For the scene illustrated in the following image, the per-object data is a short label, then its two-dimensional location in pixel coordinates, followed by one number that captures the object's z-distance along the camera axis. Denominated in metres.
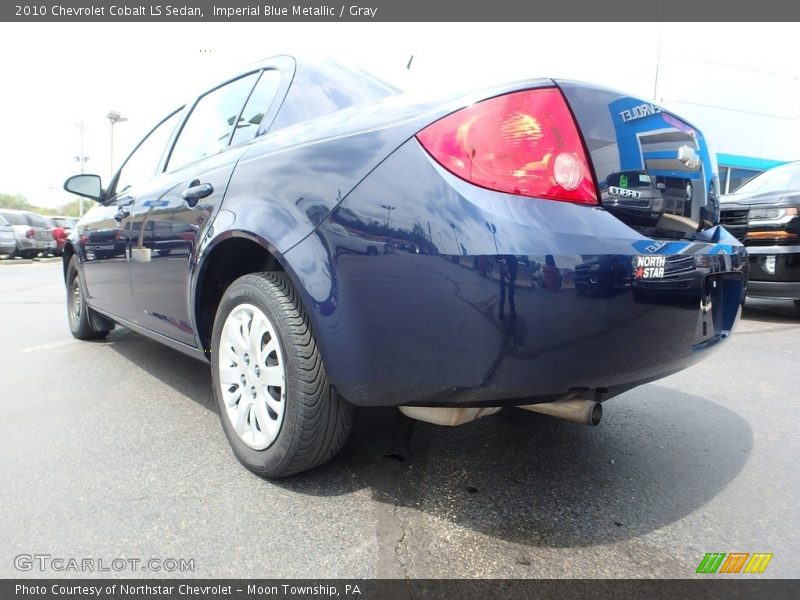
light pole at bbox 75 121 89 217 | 36.25
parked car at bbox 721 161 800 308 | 5.26
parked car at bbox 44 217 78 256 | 20.55
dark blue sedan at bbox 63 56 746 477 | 1.47
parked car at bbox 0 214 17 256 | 18.02
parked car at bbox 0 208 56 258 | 18.89
